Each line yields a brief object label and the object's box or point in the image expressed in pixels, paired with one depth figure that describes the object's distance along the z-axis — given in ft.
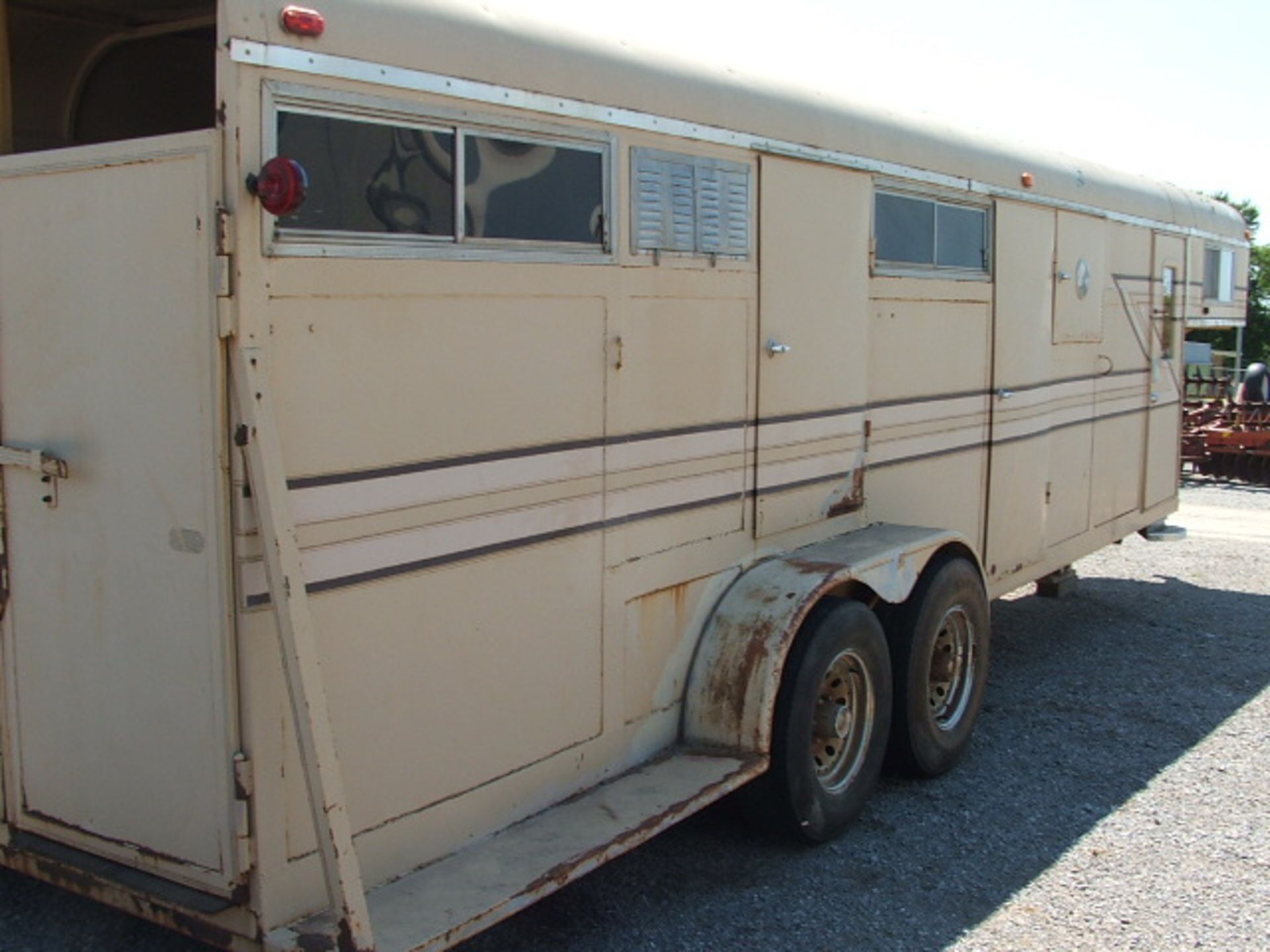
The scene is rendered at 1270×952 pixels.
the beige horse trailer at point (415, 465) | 9.78
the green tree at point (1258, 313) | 140.56
